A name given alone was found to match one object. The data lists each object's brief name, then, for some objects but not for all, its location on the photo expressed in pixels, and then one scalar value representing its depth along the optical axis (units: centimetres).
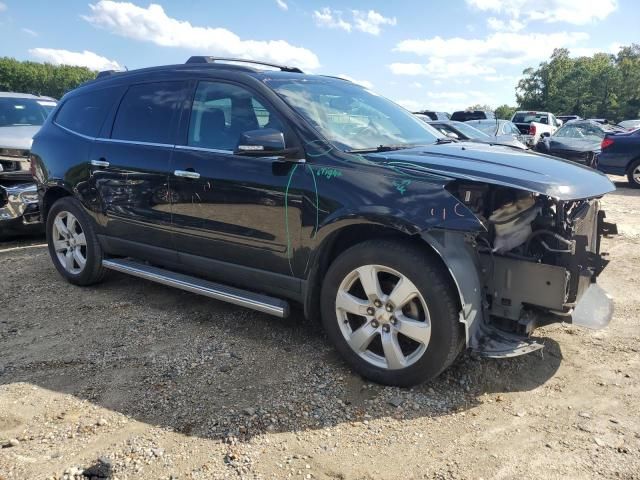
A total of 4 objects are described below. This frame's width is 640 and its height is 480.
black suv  288
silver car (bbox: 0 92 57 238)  645
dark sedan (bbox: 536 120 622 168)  1308
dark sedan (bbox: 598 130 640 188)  1147
